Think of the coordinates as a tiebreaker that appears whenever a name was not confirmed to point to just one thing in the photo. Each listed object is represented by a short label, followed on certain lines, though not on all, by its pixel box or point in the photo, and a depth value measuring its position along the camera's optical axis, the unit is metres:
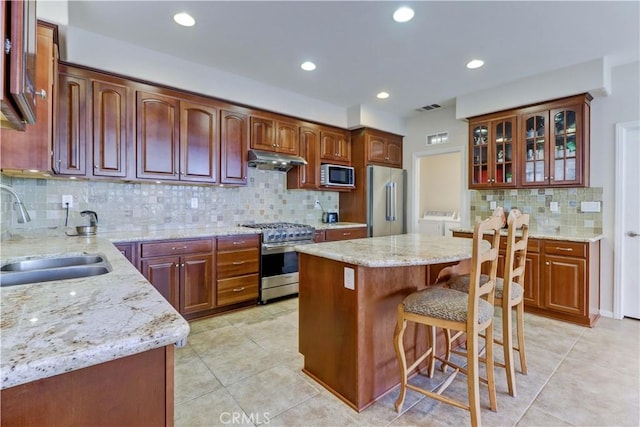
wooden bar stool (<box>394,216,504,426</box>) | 1.55
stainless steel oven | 3.62
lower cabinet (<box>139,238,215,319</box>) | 2.90
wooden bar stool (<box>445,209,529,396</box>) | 1.88
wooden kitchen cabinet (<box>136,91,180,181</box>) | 3.09
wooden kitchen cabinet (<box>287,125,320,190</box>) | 4.35
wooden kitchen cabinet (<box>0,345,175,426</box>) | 0.62
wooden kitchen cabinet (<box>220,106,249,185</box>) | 3.62
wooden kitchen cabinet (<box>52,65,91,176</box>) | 2.68
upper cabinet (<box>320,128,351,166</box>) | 4.59
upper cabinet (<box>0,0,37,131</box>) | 0.75
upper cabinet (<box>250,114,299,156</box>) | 3.89
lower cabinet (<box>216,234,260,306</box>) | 3.32
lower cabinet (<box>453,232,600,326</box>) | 3.10
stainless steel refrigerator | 4.82
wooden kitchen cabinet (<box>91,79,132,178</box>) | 2.85
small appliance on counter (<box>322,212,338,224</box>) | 4.95
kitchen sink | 1.66
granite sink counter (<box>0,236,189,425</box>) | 0.60
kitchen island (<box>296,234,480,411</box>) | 1.79
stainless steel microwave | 4.53
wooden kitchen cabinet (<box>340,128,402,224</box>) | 4.83
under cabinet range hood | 3.77
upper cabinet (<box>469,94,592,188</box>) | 3.36
